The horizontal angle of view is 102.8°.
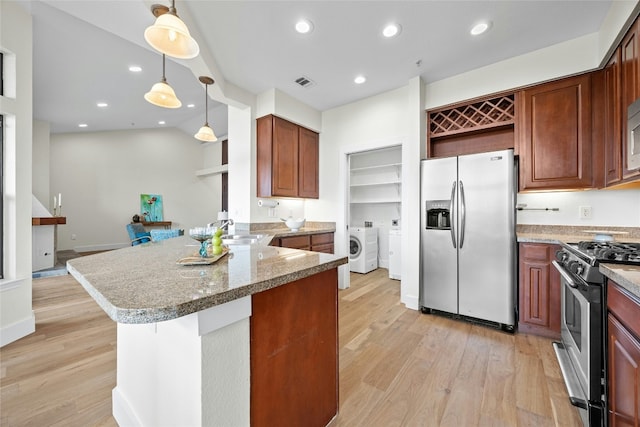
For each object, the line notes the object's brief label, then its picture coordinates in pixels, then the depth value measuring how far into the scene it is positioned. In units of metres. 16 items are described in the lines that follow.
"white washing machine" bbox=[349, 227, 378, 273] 4.60
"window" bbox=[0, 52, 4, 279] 2.25
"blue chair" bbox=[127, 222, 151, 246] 6.10
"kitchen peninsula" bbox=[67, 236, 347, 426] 0.78
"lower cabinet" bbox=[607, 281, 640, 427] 0.95
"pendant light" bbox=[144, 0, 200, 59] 1.44
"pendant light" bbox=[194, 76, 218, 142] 3.53
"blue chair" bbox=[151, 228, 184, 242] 4.62
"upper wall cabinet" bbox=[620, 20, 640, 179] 1.73
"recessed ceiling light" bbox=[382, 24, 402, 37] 2.27
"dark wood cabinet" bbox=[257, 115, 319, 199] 3.45
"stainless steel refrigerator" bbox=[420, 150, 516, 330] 2.44
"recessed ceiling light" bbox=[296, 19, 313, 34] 2.22
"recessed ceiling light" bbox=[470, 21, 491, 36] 2.22
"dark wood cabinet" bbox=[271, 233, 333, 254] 3.13
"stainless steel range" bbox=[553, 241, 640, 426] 1.27
